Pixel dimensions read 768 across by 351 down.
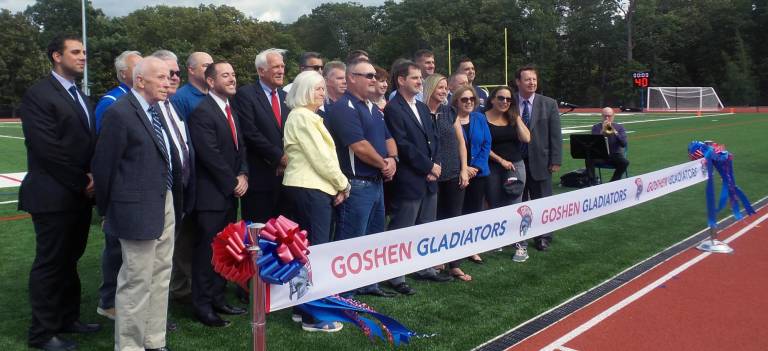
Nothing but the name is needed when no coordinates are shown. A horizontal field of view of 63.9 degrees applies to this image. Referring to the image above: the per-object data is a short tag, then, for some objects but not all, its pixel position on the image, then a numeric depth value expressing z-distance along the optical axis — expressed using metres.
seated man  10.14
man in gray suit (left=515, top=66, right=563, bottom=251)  6.53
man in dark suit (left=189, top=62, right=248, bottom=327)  4.11
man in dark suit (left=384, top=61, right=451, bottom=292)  4.91
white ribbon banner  3.12
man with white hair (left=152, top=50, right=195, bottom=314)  3.75
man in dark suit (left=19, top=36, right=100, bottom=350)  3.60
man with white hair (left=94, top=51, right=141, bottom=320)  4.09
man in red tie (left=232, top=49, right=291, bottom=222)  4.62
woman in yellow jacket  4.09
